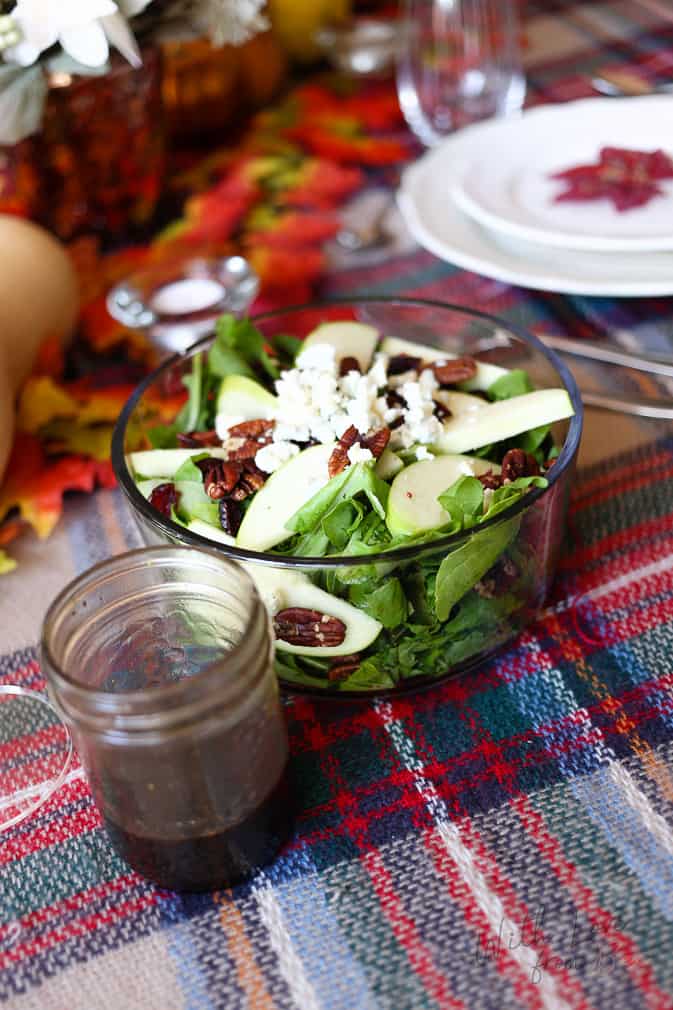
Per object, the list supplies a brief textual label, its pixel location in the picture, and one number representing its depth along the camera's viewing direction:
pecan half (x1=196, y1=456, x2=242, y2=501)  0.65
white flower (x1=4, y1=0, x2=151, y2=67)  0.82
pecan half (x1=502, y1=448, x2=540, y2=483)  0.64
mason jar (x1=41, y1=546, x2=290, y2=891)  0.47
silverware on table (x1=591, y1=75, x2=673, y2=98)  1.31
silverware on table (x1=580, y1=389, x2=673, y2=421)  0.84
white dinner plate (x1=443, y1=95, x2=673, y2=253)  0.97
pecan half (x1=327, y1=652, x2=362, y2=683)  0.60
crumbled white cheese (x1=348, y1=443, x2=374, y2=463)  0.61
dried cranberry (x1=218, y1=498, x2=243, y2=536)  0.64
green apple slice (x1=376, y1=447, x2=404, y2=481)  0.64
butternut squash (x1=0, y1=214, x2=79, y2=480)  0.91
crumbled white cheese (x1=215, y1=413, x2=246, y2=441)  0.71
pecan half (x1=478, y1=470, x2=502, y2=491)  0.64
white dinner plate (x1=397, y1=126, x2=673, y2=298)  0.89
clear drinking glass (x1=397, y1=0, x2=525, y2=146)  1.33
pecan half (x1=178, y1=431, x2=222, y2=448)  0.72
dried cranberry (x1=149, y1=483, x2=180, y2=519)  0.66
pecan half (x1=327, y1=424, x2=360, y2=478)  0.63
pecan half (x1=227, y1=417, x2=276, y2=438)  0.68
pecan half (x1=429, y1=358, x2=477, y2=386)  0.73
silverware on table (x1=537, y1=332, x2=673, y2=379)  0.86
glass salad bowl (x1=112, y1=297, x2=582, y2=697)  0.58
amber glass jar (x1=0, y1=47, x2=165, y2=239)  1.06
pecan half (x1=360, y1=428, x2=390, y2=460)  0.63
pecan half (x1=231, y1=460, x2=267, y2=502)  0.65
